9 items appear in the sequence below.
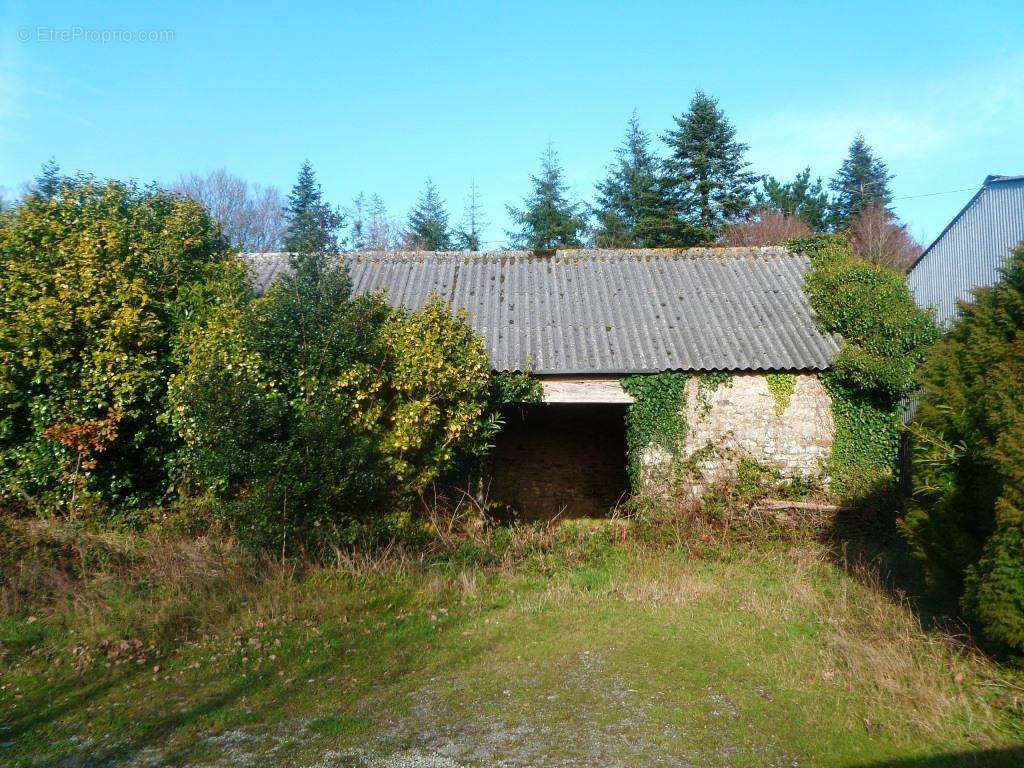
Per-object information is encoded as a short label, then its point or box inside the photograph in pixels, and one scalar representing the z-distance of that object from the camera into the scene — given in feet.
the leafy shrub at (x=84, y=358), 29.22
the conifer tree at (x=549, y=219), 105.19
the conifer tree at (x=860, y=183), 119.96
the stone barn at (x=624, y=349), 36.88
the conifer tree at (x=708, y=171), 96.32
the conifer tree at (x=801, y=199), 111.55
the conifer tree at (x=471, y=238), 112.55
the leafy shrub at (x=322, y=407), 24.67
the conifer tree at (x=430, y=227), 115.55
